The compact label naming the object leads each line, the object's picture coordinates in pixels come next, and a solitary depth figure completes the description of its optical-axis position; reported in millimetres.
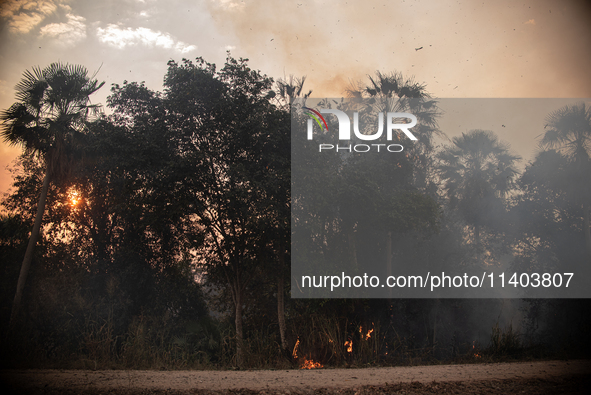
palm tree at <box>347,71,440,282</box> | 19172
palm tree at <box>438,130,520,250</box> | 19406
